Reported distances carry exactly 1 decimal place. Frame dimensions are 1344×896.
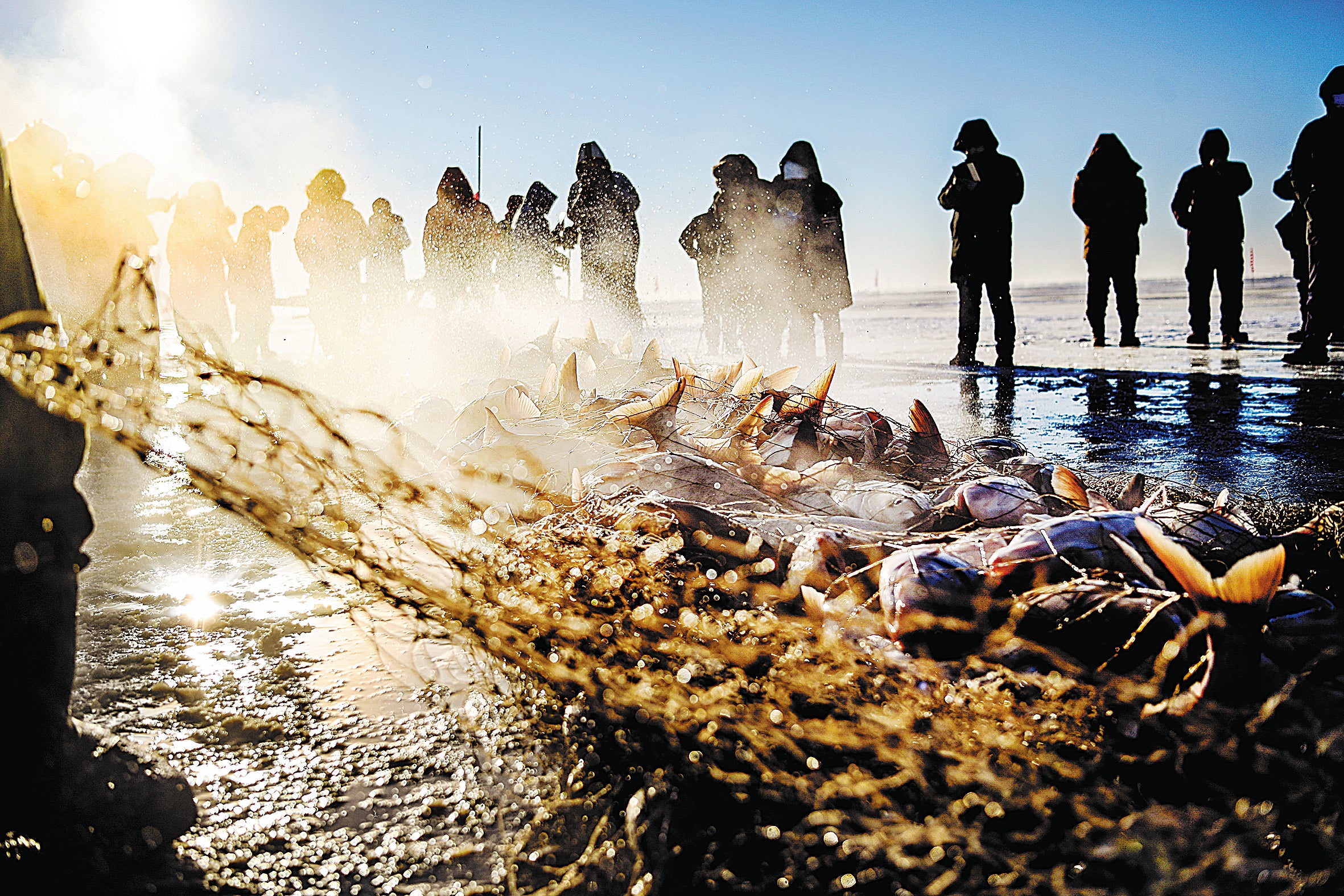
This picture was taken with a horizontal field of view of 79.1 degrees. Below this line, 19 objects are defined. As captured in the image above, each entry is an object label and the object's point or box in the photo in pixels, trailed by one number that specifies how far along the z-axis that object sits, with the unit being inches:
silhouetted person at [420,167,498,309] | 579.8
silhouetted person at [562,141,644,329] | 510.9
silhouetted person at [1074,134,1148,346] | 491.5
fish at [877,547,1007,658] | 81.8
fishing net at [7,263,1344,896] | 56.7
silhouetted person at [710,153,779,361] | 484.1
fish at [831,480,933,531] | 115.0
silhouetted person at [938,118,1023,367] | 437.4
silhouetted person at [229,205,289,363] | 625.6
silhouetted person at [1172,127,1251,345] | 513.0
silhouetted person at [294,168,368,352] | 571.8
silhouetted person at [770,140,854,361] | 477.1
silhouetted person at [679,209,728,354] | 516.4
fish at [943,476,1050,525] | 108.8
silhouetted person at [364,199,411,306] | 623.8
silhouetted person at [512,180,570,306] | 583.2
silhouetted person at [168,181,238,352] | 577.9
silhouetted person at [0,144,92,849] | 65.7
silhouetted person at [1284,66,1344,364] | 345.7
